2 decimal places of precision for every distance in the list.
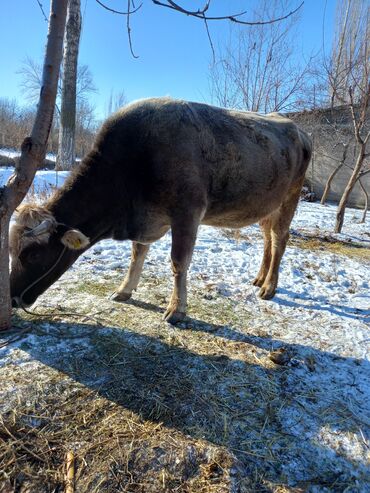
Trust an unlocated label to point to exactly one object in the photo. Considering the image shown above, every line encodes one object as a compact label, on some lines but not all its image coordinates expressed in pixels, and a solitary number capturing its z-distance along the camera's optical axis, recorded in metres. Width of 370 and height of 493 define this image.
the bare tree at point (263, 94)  13.19
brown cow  2.91
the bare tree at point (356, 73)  8.08
